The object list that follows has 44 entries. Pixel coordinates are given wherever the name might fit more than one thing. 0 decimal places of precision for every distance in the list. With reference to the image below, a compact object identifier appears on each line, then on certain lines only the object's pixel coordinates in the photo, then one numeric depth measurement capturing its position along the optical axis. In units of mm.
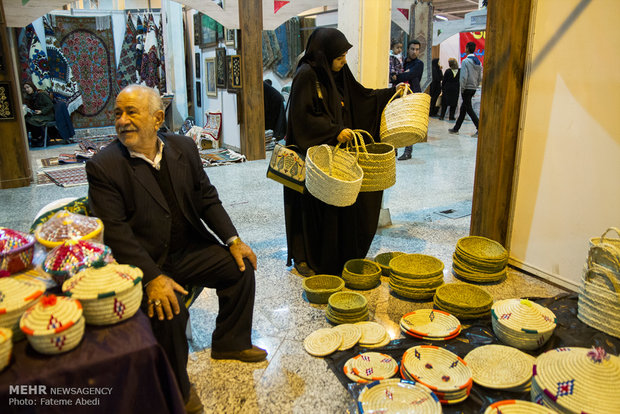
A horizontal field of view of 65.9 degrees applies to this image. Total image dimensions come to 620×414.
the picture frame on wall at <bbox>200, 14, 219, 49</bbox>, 7797
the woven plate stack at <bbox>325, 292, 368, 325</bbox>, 2426
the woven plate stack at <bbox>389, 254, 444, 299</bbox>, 2689
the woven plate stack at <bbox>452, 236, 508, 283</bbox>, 2910
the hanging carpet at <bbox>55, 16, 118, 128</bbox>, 9438
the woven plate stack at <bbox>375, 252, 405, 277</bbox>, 3043
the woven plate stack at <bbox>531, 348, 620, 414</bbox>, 1532
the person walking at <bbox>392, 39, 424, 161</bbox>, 6930
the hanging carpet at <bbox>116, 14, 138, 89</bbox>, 9812
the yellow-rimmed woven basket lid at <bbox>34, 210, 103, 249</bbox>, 1400
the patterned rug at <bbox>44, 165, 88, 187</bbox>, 5524
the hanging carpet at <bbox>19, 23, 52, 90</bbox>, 8836
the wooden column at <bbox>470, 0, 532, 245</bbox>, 2902
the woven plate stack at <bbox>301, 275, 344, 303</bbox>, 2650
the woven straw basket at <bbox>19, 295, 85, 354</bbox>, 1105
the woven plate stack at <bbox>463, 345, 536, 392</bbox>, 1918
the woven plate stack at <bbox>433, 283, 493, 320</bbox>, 2439
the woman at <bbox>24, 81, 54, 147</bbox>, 8242
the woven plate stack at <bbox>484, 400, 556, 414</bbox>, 1629
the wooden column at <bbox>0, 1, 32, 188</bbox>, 5027
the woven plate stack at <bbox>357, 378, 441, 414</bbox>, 1696
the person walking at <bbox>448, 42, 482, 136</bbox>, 8711
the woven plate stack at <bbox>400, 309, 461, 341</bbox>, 2277
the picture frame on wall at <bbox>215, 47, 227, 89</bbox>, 7344
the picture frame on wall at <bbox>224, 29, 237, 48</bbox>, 6801
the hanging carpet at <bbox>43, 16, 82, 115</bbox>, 9172
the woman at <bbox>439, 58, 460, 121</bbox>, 9880
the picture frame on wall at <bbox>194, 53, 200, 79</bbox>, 8844
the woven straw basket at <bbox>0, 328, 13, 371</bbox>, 1070
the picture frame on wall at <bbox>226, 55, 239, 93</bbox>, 6644
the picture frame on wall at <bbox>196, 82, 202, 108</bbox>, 8953
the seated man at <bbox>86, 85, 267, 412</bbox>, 1661
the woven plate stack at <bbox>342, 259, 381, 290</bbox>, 2803
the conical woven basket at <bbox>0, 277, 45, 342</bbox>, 1154
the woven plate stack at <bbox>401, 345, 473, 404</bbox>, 1838
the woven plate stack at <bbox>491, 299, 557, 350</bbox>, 2135
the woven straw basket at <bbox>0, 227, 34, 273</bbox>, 1325
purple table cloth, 1077
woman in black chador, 2768
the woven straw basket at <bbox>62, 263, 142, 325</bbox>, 1215
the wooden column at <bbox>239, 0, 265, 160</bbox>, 6363
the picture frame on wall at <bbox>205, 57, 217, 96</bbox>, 8016
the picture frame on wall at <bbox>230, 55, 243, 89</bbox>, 6475
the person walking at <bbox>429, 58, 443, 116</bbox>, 10602
